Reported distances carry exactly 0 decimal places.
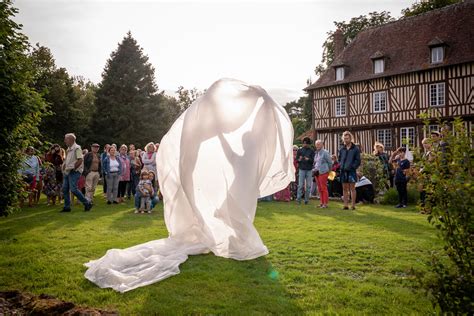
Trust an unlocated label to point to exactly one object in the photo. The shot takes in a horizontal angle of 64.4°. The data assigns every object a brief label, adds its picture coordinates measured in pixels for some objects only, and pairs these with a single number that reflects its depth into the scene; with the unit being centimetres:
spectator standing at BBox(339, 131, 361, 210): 1172
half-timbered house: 2759
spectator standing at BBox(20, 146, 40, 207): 1366
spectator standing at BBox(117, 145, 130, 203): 1519
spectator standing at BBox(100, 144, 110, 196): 1478
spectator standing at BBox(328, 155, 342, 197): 1630
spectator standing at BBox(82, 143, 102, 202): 1355
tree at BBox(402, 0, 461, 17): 3850
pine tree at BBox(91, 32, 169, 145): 4281
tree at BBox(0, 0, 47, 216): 789
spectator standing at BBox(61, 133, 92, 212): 1181
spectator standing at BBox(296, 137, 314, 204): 1349
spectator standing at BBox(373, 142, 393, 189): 1532
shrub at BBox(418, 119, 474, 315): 271
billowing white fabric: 618
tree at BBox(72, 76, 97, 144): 4041
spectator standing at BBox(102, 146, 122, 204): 1405
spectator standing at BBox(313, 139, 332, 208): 1298
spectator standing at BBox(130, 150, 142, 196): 1598
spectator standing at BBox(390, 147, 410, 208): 1287
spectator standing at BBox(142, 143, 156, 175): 1429
